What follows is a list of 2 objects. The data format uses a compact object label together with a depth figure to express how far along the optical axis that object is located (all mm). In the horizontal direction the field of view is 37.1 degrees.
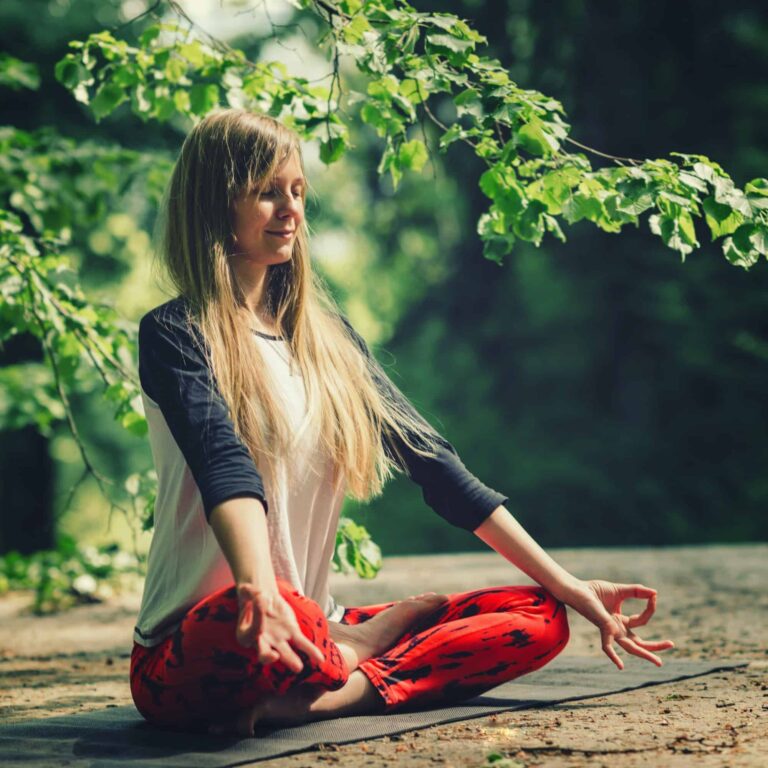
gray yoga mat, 2564
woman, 2631
